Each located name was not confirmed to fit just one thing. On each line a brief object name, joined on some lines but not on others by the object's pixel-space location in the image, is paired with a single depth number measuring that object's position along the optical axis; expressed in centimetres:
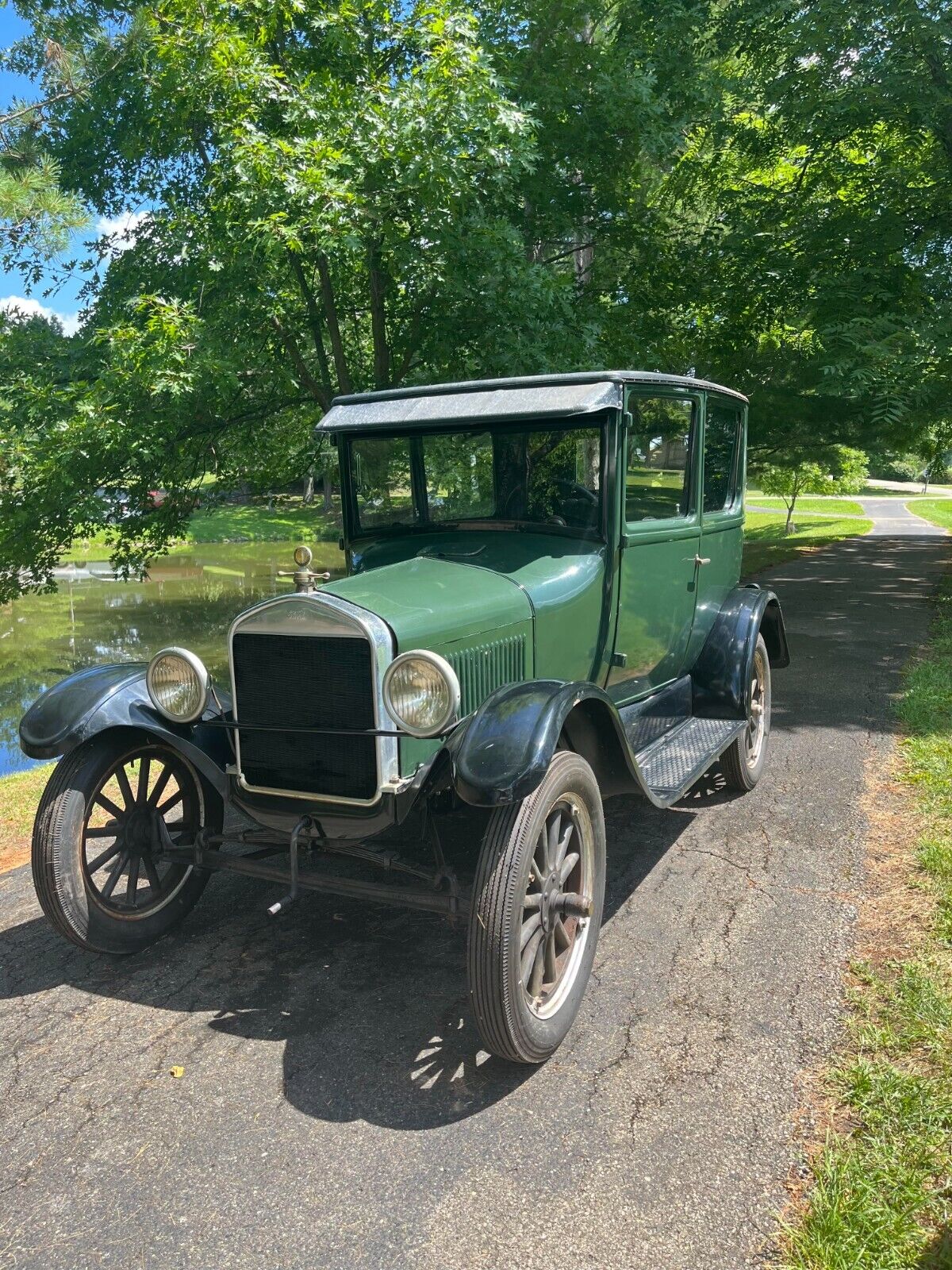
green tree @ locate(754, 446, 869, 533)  2222
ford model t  295
